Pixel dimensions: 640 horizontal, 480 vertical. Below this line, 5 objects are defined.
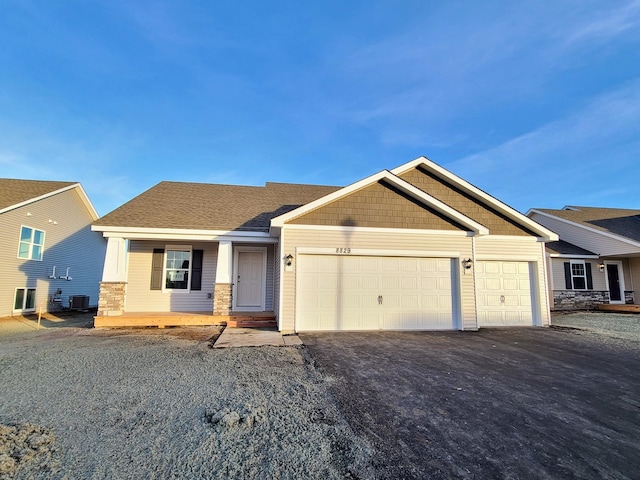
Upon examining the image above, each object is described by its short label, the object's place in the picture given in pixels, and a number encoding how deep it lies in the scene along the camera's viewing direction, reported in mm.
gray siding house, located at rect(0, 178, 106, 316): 12062
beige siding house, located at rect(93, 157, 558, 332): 8555
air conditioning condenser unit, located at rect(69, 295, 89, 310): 14970
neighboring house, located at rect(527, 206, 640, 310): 14664
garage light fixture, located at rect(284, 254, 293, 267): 8344
